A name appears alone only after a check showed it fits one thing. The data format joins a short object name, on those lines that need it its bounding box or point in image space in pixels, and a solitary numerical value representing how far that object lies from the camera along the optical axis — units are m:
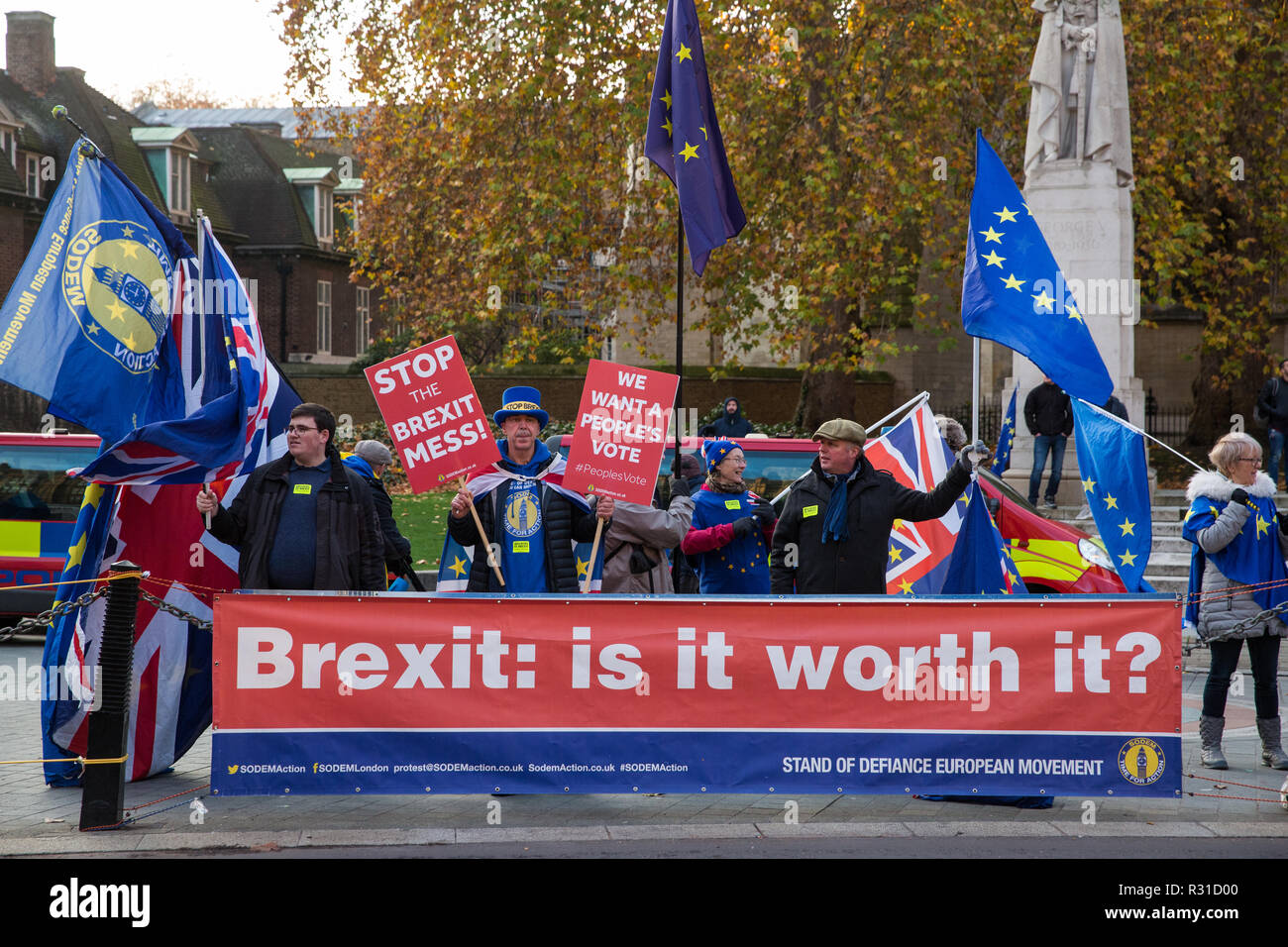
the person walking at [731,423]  19.59
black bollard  6.37
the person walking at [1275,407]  17.64
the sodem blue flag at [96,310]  7.31
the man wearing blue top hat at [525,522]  7.37
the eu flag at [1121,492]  7.19
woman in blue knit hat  8.46
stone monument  18.23
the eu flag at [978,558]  7.49
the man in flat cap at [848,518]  7.17
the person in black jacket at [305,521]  6.94
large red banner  6.38
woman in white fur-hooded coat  7.80
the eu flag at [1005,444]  8.42
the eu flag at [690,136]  9.45
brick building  42.44
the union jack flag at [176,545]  7.14
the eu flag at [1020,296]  7.61
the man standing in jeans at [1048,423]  16.98
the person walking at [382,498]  9.64
